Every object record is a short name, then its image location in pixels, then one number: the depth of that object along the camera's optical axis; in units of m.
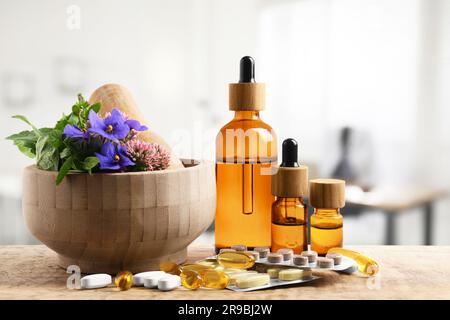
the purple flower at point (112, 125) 0.70
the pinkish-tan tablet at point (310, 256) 0.76
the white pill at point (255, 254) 0.77
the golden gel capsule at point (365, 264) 0.76
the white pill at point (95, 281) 0.69
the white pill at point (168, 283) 0.69
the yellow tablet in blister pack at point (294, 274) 0.72
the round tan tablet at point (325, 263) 0.75
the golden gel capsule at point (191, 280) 0.69
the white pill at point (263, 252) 0.78
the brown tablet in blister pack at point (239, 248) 0.79
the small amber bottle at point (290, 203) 0.79
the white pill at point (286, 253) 0.76
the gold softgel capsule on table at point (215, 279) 0.70
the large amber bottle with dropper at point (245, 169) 0.83
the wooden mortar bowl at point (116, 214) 0.69
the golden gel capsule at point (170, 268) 0.75
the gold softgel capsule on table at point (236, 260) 0.75
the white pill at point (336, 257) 0.76
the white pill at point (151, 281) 0.70
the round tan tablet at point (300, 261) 0.74
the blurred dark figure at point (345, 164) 3.68
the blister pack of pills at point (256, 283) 0.69
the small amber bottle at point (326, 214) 0.78
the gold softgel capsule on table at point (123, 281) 0.69
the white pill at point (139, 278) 0.71
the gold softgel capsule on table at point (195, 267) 0.73
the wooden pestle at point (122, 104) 0.81
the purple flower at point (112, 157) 0.69
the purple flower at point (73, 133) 0.70
